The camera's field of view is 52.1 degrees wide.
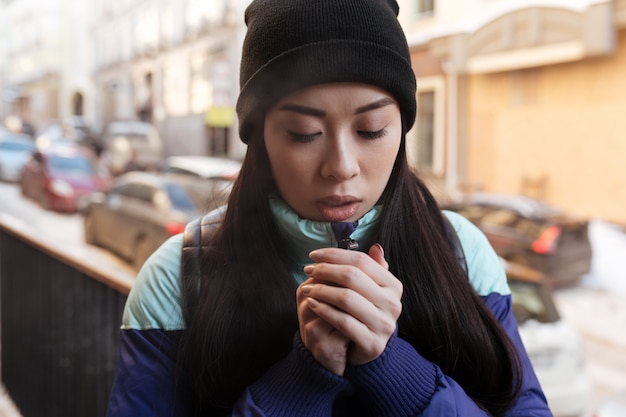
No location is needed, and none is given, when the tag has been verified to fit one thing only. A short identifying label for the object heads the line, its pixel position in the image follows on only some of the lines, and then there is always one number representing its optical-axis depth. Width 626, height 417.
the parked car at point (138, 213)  4.25
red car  7.95
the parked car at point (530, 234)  5.45
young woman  0.72
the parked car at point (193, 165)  6.16
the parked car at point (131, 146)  7.44
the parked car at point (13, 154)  9.23
